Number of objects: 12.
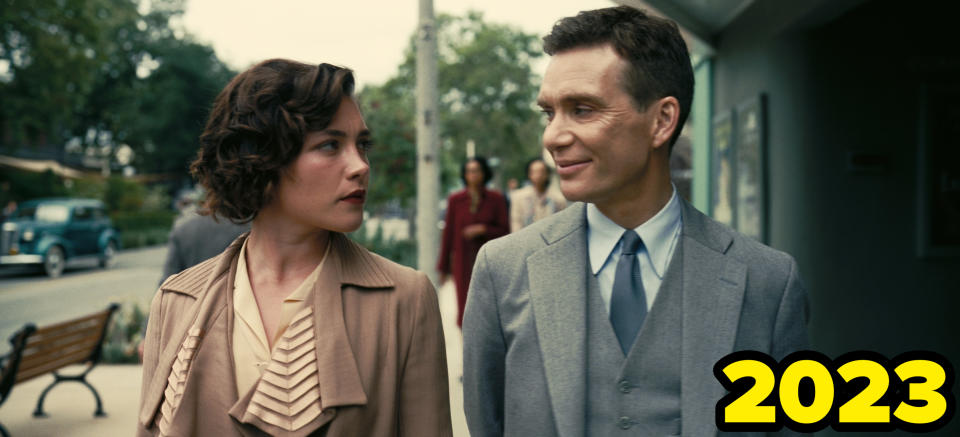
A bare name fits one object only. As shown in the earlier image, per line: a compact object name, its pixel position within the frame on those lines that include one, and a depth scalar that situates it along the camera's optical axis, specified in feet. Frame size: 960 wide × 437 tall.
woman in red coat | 24.03
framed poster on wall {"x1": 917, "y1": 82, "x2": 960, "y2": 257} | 17.03
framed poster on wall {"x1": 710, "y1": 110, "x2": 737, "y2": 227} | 24.08
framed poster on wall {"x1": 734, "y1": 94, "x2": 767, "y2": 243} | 20.02
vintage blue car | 60.75
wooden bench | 17.93
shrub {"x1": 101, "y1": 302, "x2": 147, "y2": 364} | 27.04
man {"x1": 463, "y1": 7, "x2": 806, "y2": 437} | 5.84
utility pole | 22.53
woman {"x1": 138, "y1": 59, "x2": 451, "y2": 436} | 5.90
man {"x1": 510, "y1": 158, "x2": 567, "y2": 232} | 24.12
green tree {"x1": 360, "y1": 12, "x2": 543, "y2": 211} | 121.70
